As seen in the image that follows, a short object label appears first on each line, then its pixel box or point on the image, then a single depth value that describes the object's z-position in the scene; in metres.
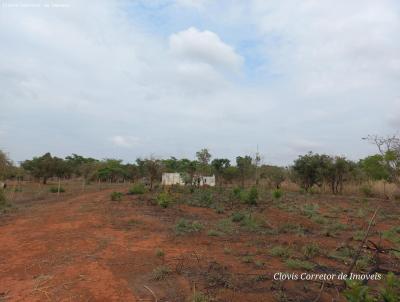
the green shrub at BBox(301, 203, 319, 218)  12.19
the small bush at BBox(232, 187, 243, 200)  16.03
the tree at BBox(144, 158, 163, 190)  19.94
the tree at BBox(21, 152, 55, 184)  34.78
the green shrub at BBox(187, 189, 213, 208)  14.62
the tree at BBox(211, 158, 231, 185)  28.07
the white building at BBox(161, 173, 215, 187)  29.35
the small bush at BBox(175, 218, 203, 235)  9.08
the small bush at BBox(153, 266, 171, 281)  5.42
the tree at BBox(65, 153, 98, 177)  42.12
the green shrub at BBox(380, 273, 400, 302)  2.61
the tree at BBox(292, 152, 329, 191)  21.67
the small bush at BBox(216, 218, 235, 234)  9.29
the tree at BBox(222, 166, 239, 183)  28.20
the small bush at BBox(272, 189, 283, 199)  16.04
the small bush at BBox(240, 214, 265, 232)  9.66
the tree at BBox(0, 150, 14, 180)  22.58
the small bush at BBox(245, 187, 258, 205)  14.55
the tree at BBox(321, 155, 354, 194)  21.22
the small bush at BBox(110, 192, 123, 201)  15.98
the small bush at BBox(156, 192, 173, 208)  13.89
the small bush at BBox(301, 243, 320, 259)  6.64
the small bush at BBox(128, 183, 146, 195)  18.48
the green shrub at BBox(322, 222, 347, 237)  9.05
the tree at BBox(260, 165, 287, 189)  25.30
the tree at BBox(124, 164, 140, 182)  39.64
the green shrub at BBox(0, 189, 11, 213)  14.54
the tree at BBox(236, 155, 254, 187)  26.77
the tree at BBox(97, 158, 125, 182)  39.96
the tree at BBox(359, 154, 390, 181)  21.70
